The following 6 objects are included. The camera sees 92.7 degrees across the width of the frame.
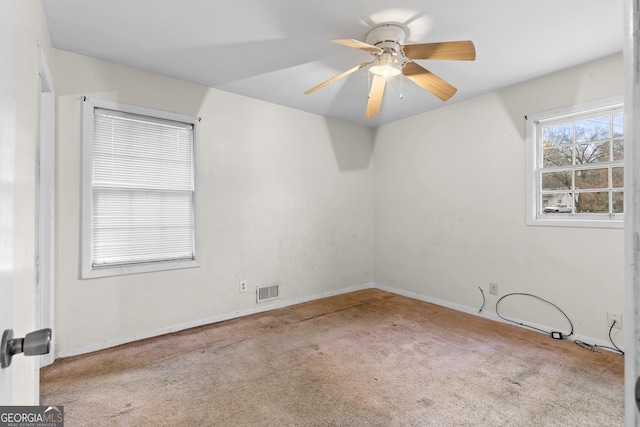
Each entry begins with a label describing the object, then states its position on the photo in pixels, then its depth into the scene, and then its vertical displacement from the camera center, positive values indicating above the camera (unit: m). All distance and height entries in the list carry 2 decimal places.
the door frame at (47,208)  2.33 +0.06
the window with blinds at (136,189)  2.73 +0.25
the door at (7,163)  0.61 +0.11
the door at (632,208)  0.45 +0.01
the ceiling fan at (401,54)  2.00 +1.12
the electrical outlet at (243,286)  3.56 -0.83
